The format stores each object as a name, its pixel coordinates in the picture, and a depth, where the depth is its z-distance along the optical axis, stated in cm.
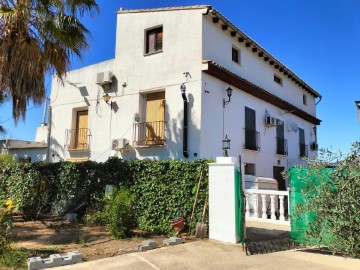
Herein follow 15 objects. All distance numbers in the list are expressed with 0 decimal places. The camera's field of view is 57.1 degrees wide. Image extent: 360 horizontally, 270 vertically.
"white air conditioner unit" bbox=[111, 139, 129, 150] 1442
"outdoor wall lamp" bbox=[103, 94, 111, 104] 1554
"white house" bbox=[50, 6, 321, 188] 1318
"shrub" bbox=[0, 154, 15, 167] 1425
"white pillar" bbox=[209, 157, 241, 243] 758
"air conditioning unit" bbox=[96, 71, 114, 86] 1548
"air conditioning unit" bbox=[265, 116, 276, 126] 1670
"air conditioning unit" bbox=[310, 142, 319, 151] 2306
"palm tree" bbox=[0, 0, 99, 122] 936
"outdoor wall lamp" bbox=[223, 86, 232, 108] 1395
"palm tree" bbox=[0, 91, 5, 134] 1104
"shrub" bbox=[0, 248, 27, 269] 556
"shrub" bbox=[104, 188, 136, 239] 801
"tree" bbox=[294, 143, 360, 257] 448
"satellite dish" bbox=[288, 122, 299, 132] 1961
